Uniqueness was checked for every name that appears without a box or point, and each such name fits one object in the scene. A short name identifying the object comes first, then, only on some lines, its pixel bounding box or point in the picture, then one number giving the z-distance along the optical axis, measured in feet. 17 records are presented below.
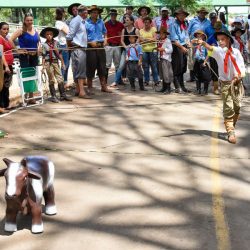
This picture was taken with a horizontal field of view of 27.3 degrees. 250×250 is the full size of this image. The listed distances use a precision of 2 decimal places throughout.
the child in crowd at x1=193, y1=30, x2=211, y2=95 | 38.83
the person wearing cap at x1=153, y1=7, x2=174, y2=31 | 41.09
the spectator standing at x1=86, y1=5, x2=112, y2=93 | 38.11
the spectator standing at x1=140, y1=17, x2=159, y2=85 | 40.93
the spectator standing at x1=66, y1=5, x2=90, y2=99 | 36.50
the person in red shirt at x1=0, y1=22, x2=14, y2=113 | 32.12
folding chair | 34.10
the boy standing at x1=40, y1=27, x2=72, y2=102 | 34.42
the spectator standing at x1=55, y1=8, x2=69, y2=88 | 39.17
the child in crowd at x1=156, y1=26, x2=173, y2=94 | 38.65
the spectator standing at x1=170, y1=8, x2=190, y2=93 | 39.52
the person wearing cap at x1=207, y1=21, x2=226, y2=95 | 39.73
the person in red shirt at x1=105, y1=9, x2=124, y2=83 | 42.66
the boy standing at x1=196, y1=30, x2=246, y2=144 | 25.36
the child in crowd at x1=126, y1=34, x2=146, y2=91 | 40.09
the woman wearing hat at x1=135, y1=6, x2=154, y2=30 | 43.70
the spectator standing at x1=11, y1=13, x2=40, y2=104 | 33.67
